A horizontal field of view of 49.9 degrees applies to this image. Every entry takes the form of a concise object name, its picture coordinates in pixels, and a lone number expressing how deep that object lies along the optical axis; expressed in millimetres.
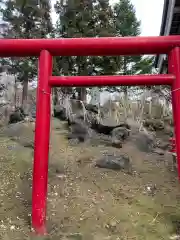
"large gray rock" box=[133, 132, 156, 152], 4893
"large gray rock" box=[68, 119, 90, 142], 5080
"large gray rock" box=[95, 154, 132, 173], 3542
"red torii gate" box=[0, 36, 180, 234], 2335
